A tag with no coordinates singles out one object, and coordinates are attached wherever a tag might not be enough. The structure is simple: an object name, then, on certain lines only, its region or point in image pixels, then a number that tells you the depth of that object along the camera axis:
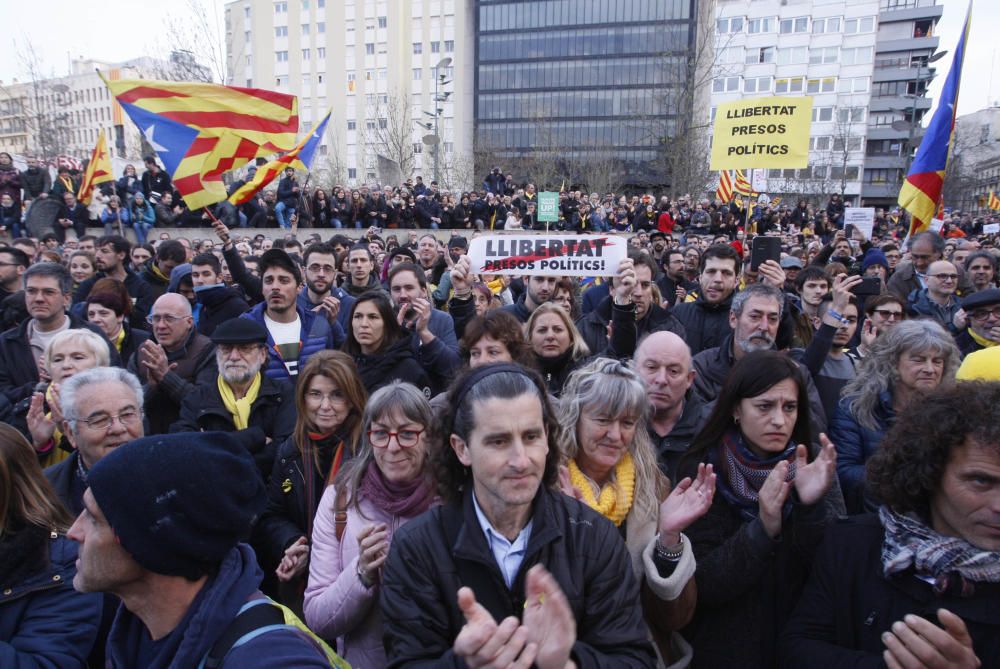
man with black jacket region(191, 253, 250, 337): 5.95
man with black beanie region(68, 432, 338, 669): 1.54
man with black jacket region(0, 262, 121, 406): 4.61
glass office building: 66.00
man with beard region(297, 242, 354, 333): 5.74
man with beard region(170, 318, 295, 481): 3.83
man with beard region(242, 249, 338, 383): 5.22
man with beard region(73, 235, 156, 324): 6.81
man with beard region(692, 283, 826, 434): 4.22
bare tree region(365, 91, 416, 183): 30.94
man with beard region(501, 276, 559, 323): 5.88
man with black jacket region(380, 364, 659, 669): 1.92
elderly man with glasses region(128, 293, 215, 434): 4.20
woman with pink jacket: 2.45
